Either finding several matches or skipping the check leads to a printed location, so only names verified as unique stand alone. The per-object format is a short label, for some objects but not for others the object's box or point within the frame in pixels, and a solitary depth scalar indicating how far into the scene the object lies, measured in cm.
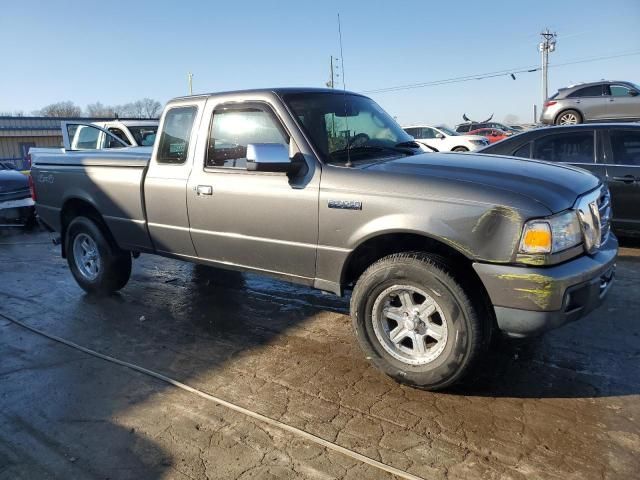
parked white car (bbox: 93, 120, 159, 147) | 1077
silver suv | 1535
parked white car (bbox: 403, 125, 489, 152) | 1848
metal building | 4534
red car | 2675
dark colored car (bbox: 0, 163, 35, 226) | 998
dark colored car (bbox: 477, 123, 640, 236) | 623
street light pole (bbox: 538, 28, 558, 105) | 5284
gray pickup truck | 297
